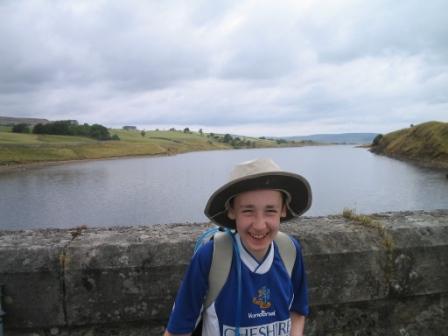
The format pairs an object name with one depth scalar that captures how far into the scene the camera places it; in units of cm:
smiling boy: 185
